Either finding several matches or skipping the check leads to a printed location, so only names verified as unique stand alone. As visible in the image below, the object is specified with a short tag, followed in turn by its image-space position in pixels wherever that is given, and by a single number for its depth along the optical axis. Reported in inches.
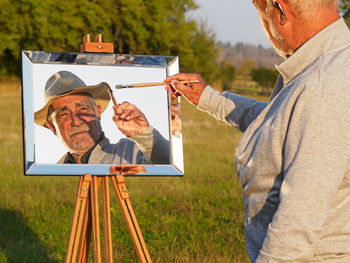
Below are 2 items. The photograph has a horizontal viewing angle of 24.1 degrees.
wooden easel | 120.5
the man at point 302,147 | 74.2
